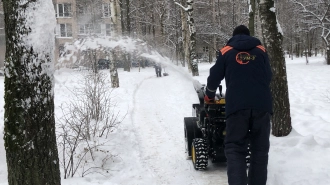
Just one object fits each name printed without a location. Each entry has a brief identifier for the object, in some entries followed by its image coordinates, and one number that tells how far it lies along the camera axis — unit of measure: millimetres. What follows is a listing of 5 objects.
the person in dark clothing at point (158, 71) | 24814
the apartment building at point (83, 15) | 17938
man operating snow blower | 4023
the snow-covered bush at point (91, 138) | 5908
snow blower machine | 5012
